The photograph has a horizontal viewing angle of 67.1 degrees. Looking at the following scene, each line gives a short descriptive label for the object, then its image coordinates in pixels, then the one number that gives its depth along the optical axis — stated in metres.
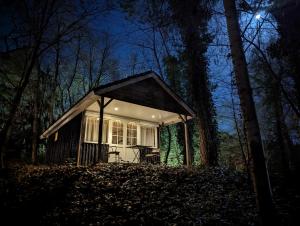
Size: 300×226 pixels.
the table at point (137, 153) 13.28
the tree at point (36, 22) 10.93
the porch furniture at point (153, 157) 13.61
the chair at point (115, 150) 12.61
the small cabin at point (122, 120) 10.96
